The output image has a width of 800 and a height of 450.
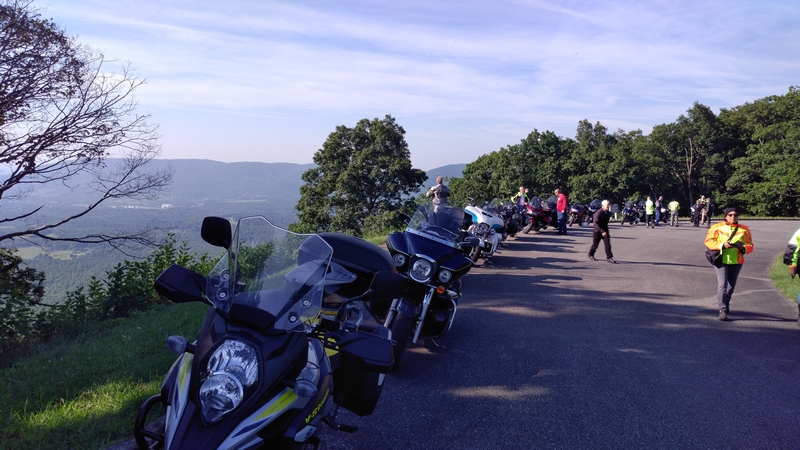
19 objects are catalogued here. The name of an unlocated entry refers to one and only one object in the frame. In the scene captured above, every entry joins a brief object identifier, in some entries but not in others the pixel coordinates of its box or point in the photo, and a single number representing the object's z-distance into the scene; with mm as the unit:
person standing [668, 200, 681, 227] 29516
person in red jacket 20891
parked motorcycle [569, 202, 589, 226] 25984
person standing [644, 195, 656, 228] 28219
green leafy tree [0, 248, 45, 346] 6344
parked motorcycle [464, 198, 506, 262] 12148
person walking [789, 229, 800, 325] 7867
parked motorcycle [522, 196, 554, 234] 20156
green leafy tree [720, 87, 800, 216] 49906
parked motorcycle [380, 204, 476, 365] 5391
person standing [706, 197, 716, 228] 29312
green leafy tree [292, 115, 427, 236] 37500
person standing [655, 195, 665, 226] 30286
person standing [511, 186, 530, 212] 20342
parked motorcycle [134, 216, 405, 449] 2109
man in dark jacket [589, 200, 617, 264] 13578
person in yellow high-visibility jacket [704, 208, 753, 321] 8023
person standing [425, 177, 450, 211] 12648
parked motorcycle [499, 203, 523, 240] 15164
